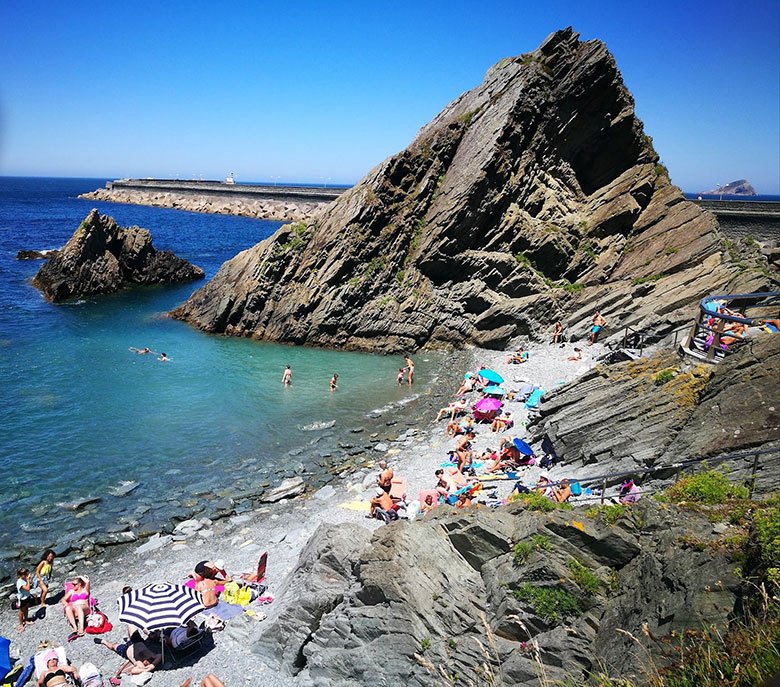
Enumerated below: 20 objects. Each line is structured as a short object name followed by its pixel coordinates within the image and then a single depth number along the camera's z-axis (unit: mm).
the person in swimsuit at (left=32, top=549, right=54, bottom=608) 13953
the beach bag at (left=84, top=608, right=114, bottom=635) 12878
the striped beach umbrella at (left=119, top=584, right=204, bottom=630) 11742
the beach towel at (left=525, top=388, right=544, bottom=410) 23981
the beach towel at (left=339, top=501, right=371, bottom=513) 18091
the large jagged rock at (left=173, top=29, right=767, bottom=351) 36250
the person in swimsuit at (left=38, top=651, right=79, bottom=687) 10930
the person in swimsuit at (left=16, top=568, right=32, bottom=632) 13227
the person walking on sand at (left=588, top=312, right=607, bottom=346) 30594
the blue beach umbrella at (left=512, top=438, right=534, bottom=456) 19123
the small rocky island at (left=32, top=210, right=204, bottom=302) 50250
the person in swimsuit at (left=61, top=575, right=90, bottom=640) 12969
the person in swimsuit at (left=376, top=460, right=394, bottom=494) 17938
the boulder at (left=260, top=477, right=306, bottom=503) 19122
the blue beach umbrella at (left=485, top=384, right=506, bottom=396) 26234
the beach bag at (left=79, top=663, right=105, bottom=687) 11078
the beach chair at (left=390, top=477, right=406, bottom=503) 18047
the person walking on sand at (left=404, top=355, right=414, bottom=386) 30758
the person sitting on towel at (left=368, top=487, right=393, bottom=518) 17062
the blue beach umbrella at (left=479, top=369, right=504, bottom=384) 27672
